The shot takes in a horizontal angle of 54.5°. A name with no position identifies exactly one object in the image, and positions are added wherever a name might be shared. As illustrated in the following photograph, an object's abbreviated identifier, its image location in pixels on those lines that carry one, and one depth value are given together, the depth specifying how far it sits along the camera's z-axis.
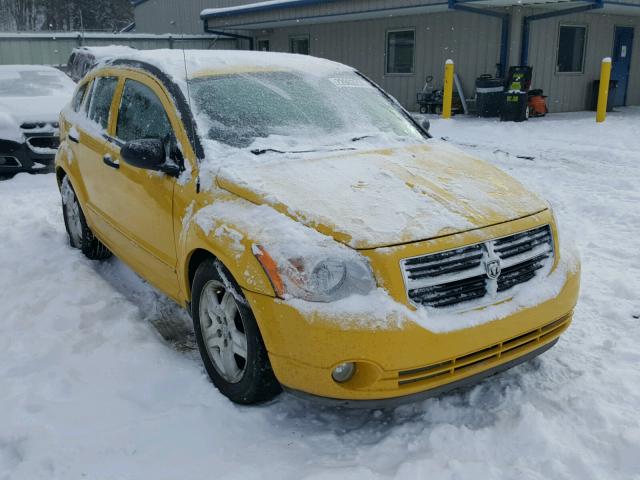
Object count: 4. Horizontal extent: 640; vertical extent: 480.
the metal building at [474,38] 14.80
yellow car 2.62
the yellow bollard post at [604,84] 13.03
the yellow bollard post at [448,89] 14.32
